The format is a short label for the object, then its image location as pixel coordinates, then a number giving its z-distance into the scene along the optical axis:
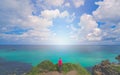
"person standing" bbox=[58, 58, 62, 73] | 10.06
